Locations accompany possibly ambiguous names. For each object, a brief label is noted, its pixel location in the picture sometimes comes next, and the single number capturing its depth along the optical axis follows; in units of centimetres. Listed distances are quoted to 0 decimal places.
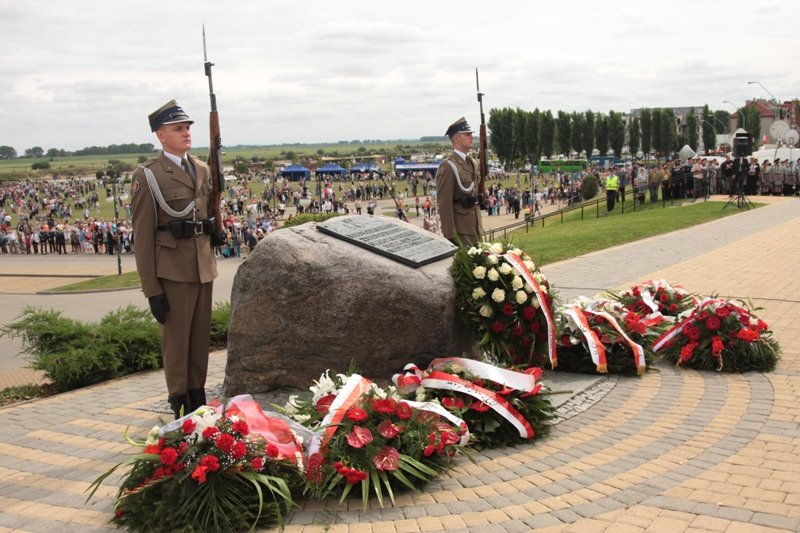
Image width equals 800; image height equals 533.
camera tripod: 2330
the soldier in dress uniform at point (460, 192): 844
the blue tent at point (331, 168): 7518
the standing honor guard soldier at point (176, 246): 545
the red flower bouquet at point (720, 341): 693
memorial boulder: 565
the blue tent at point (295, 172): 7626
